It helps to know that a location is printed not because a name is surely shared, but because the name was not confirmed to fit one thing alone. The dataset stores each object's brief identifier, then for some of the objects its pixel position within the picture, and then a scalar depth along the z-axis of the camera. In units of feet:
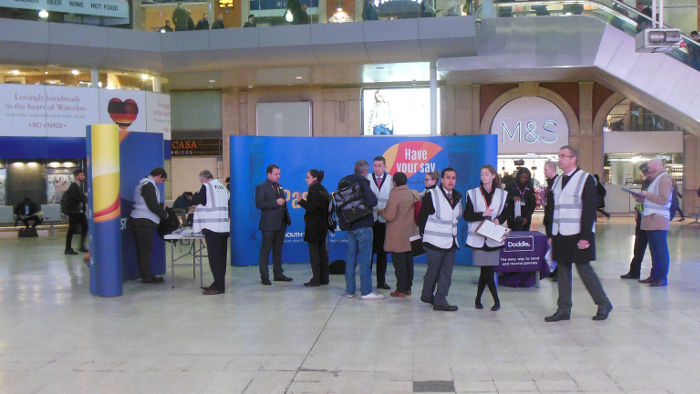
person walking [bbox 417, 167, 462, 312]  23.61
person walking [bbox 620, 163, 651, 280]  29.72
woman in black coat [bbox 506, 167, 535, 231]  30.76
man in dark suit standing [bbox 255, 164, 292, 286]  30.07
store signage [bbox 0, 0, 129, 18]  54.85
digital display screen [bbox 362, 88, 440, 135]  77.56
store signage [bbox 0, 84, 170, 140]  58.59
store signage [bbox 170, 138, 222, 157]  79.82
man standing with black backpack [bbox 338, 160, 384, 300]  25.85
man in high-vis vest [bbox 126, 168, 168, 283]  29.84
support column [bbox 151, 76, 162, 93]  64.28
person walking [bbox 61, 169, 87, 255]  43.57
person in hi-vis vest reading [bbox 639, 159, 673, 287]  28.17
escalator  50.11
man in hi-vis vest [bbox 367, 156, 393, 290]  29.14
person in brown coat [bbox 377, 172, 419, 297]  26.30
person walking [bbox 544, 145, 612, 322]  21.58
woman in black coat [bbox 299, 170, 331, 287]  29.09
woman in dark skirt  23.66
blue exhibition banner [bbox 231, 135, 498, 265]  35.78
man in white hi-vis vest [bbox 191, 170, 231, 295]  27.63
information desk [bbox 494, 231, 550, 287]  28.60
